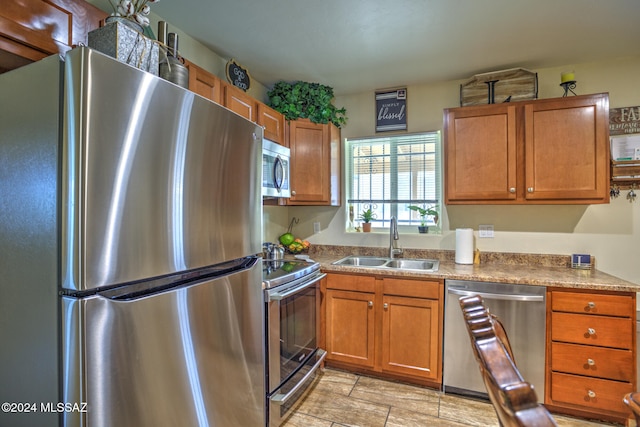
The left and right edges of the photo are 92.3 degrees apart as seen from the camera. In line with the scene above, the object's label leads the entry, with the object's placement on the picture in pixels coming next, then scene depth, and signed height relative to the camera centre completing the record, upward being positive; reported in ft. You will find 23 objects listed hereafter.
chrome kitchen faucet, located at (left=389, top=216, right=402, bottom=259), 9.37 -0.70
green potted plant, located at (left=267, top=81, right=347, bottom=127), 9.27 +3.45
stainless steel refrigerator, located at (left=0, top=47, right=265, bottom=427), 2.58 -0.34
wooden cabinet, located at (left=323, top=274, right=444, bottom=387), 7.43 -2.88
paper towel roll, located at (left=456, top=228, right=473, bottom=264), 8.43 -0.88
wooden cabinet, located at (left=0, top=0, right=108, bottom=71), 3.38 +2.17
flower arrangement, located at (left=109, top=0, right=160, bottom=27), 3.96 +2.66
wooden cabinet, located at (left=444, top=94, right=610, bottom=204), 7.12 +1.51
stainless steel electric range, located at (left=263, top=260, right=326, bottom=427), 5.81 -2.55
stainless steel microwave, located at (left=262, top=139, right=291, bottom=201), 7.22 +1.06
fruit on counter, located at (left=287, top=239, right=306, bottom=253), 10.25 -1.14
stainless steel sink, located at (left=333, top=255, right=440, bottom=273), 9.05 -1.51
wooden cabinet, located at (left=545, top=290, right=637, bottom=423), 6.11 -2.86
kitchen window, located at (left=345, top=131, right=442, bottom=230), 9.70 +1.21
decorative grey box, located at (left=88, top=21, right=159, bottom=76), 3.58 +2.04
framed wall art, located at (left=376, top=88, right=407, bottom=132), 9.73 +3.29
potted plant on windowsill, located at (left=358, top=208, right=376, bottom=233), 10.15 -0.24
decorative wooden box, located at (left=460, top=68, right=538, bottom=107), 8.01 +3.39
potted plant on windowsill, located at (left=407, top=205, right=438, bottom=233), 9.54 -0.03
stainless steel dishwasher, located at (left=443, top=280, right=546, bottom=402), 6.65 -2.64
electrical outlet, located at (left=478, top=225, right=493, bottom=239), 8.90 -0.52
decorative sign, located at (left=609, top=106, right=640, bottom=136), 7.70 +2.36
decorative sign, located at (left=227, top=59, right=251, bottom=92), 7.70 +3.55
